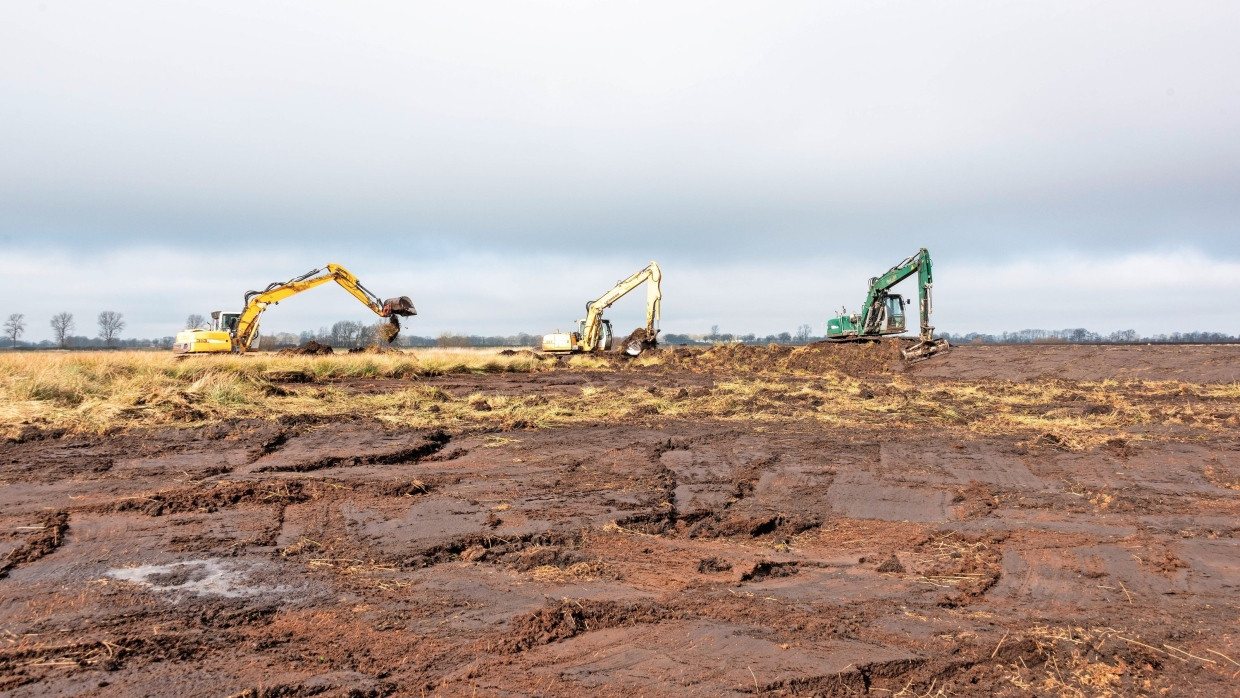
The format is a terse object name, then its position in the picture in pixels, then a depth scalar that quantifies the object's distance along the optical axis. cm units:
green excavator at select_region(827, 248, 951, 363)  3053
